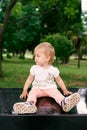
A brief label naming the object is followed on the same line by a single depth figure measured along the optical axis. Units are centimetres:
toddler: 168
